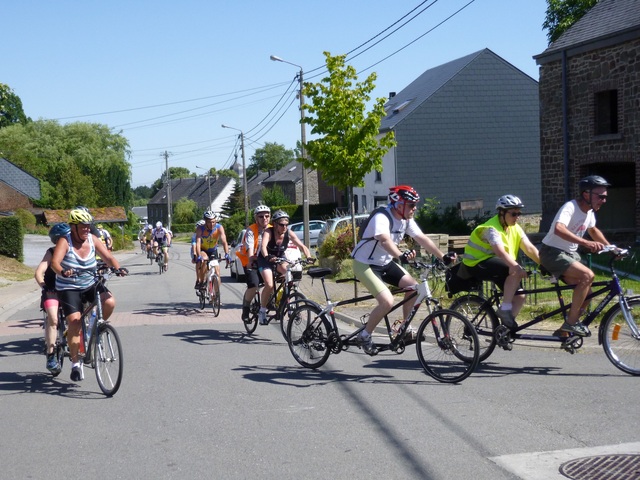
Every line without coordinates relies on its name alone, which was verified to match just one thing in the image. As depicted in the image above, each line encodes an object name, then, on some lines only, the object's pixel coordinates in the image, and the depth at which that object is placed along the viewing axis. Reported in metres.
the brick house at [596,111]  23.08
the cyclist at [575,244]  7.95
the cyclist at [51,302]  8.32
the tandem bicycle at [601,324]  7.67
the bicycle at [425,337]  7.76
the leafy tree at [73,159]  80.38
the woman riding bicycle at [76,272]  8.09
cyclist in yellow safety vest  8.08
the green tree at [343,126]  17.39
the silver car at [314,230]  40.05
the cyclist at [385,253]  8.06
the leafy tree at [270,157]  156.75
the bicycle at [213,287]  14.55
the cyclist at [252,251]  11.74
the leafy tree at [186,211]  110.25
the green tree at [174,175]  159.12
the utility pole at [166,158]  98.94
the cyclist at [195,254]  15.20
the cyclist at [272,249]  11.16
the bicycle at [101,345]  7.69
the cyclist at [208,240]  14.80
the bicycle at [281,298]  10.82
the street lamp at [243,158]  55.46
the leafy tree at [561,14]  37.50
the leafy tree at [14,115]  99.31
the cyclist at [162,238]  28.84
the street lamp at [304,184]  29.41
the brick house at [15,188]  71.81
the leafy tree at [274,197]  70.94
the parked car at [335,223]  28.06
